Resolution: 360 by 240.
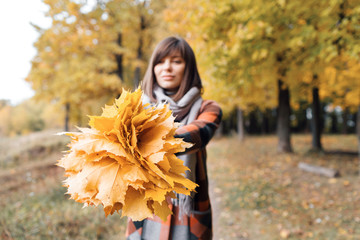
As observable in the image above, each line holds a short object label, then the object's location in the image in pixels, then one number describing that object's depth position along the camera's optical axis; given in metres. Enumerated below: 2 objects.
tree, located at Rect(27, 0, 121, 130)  8.09
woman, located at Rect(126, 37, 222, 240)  1.50
